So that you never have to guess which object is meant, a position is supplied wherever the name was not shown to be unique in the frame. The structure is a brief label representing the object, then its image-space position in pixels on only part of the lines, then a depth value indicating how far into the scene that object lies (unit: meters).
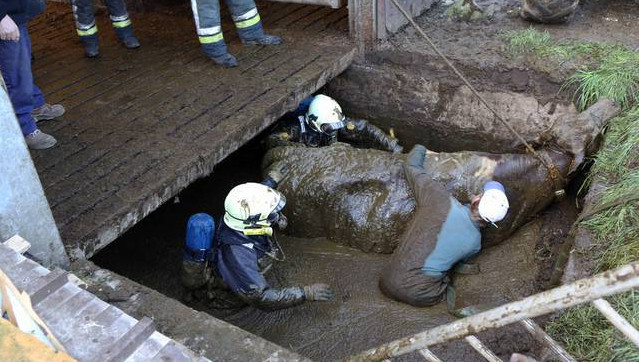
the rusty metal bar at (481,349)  2.32
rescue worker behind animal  5.40
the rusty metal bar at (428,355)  2.40
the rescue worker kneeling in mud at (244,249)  3.97
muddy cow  4.53
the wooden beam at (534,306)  1.82
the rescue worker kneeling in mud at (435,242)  4.03
